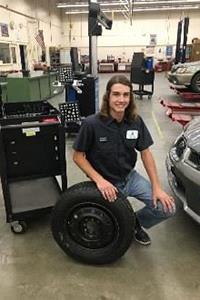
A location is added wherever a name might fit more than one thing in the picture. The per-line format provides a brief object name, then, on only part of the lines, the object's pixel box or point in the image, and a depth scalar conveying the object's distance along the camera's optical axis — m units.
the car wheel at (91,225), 1.79
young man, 1.85
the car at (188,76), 7.56
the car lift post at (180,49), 11.40
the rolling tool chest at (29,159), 2.11
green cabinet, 6.68
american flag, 14.95
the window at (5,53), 11.03
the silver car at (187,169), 1.91
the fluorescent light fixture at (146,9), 18.27
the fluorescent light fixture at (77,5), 16.30
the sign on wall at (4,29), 11.06
